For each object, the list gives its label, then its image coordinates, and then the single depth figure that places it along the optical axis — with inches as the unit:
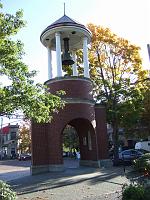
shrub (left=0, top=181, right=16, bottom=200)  377.1
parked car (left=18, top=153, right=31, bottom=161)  2642.7
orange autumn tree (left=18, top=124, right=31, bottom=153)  3246.3
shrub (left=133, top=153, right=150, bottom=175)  454.9
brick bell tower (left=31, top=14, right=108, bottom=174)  924.0
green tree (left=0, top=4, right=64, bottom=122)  464.8
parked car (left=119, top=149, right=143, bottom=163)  1122.0
